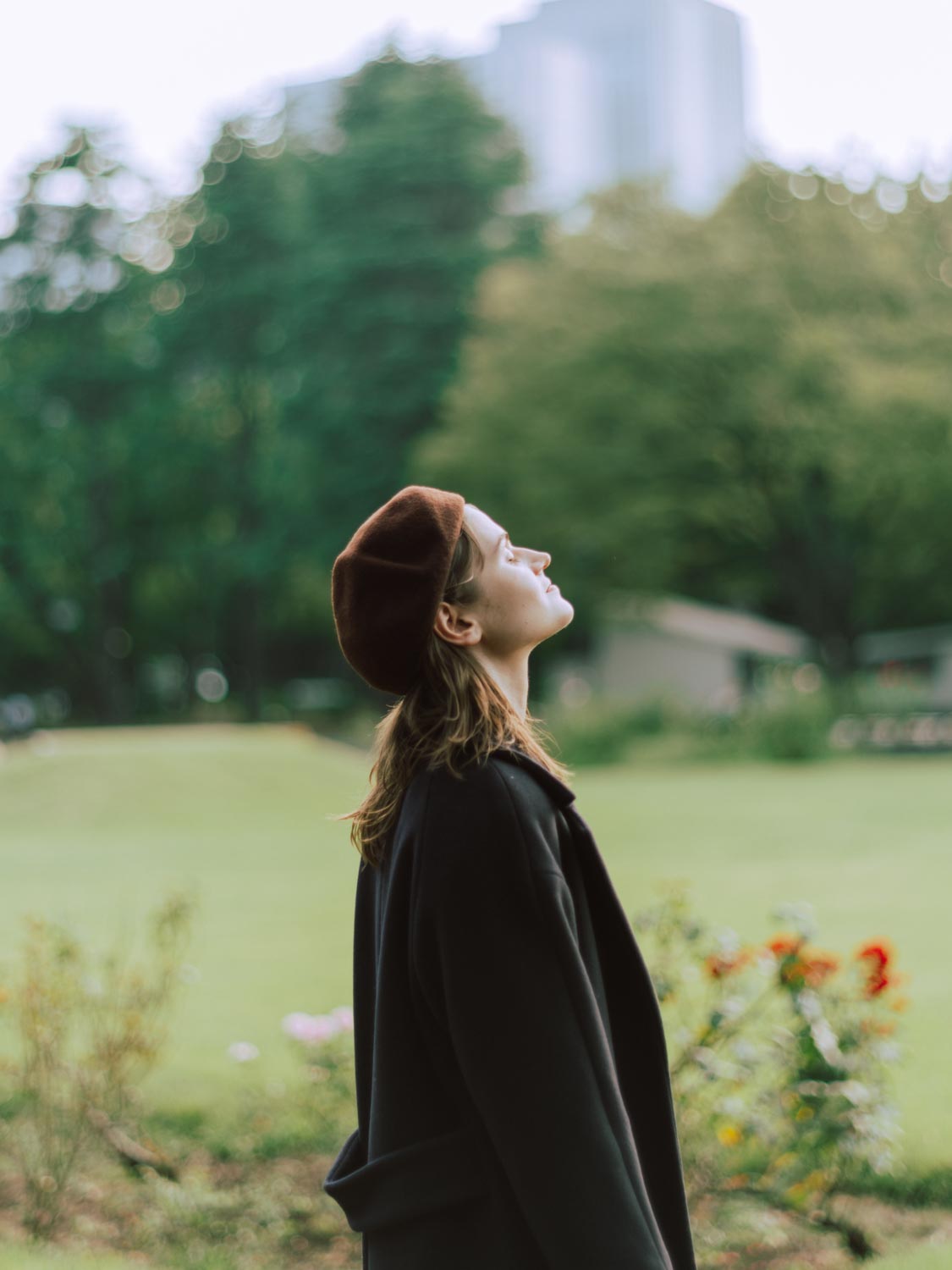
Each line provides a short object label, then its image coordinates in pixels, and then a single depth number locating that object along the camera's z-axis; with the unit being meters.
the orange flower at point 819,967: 4.62
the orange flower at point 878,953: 4.53
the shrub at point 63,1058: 5.04
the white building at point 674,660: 42.88
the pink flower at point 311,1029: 5.64
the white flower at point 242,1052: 5.52
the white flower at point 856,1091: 4.51
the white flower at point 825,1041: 4.59
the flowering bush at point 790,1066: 4.56
